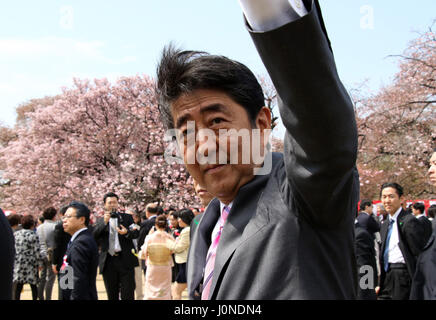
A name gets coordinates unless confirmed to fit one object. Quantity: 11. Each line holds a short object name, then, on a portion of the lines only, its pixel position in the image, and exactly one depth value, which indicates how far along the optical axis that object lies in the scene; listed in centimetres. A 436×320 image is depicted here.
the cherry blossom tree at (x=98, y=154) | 1733
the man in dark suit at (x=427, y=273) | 417
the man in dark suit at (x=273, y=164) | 86
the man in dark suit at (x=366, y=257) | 659
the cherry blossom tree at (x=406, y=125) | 1552
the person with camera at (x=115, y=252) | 755
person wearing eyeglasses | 570
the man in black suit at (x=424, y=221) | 612
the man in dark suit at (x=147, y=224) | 972
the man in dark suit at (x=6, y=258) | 203
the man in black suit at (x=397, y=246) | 596
